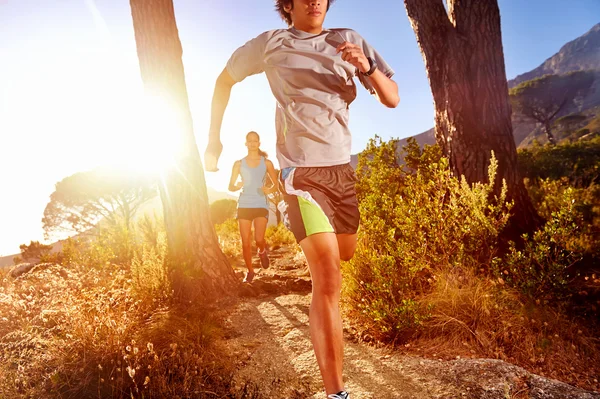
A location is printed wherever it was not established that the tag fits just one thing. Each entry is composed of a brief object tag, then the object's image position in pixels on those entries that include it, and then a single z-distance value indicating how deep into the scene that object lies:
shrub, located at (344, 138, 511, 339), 2.95
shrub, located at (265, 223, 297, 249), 10.55
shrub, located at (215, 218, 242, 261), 8.19
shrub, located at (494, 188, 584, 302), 2.88
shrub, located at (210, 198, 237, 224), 27.70
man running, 1.82
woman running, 5.40
